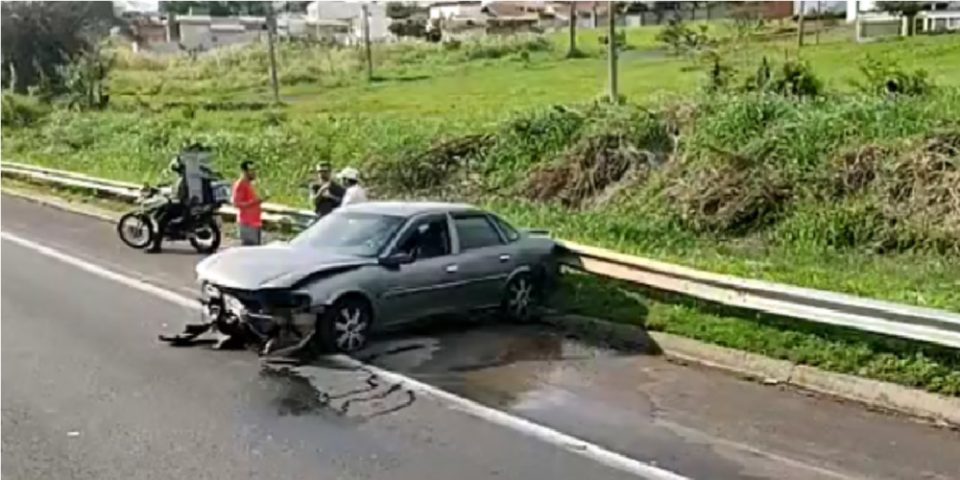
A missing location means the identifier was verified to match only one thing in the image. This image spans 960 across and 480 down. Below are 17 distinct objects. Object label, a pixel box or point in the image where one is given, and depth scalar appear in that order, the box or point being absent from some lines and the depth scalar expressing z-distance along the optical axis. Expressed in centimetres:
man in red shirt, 1781
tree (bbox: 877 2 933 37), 3916
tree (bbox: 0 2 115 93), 5116
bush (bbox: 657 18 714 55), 2719
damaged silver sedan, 1146
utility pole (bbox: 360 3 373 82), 5111
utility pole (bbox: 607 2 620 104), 2412
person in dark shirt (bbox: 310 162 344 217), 1702
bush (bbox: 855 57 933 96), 1898
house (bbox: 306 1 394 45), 8662
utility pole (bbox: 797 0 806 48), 3288
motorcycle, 1945
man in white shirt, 1555
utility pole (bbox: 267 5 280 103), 4231
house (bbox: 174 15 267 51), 9298
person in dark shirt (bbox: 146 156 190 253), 1944
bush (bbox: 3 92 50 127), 4500
